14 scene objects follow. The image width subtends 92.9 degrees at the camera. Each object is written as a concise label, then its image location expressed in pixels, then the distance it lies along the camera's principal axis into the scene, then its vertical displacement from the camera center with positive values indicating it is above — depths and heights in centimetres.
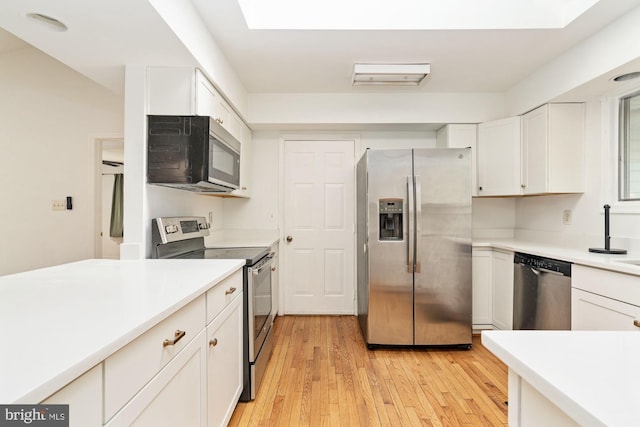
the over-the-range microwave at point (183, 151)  180 +38
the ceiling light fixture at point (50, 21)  142 +93
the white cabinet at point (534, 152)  256 +58
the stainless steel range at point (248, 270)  188 -37
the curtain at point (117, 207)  429 +9
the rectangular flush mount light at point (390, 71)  250 +119
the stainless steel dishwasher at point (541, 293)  204 -56
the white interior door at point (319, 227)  352 -14
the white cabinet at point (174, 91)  192 +78
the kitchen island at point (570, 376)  45 -28
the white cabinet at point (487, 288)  284 -68
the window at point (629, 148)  220 +52
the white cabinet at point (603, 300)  158 -47
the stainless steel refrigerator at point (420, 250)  261 -29
